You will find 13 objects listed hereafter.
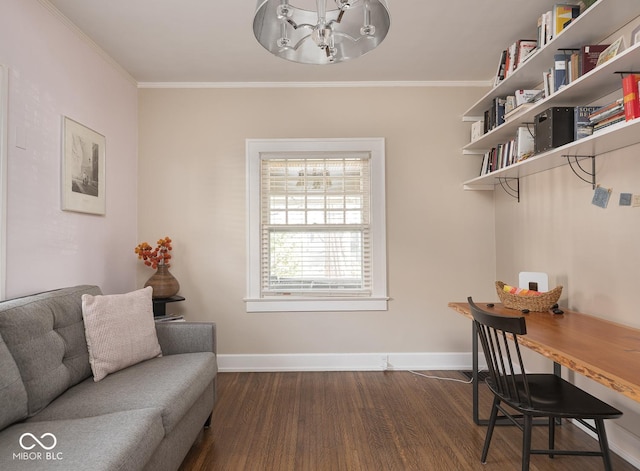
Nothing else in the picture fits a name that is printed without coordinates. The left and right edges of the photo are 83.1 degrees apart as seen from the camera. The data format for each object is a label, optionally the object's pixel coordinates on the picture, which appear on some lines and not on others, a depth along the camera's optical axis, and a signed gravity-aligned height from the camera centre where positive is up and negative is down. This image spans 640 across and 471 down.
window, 3.54 +0.20
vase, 3.10 -0.39
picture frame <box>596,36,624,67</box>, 1.82 +0.97
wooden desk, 1.27 -0.49
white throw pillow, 2.04 -0.55
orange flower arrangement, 3.13 -0.12
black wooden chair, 1.61 -0.78
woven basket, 2.29 -0.41
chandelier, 1.41 +0.87
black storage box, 2.13 +0.66
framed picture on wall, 2.51 +0.53
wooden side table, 3.09 -0.57
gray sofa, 1.31 -0.75
